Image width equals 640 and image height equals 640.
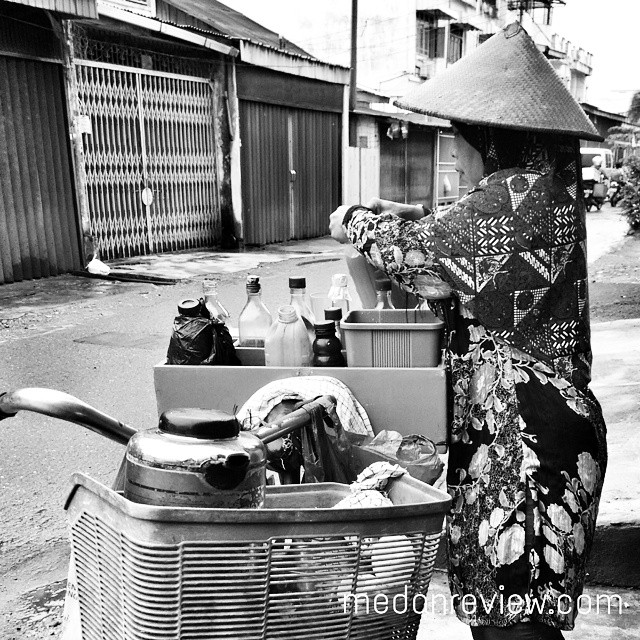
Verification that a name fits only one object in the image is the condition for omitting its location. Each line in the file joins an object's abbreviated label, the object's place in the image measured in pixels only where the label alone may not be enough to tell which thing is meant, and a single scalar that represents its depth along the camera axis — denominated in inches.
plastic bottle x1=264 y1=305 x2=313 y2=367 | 82.4
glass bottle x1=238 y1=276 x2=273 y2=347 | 93.7
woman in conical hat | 63.0
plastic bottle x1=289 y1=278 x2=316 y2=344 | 91.4
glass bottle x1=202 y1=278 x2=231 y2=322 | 91.2
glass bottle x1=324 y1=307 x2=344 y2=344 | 85.0
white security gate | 406.6
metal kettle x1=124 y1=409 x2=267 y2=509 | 42.9
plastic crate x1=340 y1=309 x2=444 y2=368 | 77.3
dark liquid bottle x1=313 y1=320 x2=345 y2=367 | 81.2
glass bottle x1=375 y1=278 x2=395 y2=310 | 88.4
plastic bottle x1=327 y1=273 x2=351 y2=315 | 99.7
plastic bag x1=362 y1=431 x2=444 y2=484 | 68.3
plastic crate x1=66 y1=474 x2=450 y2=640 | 40.0
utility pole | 674.8
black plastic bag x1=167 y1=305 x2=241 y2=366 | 80.0
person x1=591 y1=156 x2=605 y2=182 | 937.5
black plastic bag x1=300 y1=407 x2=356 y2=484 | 65.2
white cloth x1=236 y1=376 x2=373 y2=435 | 73.2
